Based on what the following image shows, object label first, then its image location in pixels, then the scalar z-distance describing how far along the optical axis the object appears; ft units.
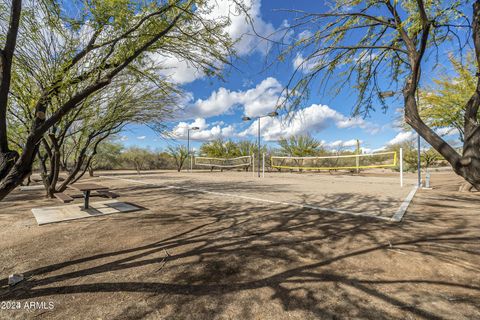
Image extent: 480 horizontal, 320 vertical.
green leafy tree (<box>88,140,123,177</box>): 57.32
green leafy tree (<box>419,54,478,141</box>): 24.96
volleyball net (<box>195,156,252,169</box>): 91.58
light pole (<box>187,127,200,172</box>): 84.71
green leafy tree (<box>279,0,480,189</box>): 6.64
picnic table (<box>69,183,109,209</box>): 15.68
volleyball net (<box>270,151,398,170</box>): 74.23
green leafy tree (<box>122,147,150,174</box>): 84.34
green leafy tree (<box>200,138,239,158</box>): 100.63
